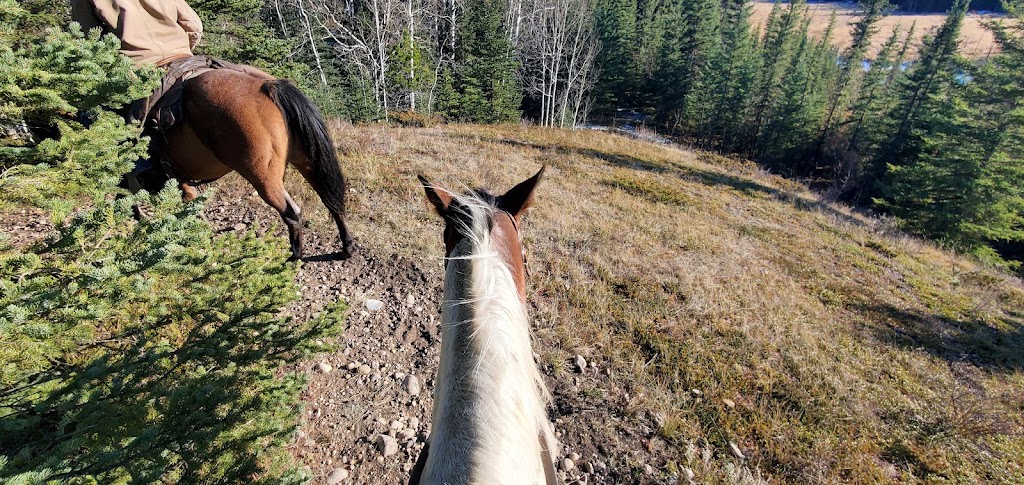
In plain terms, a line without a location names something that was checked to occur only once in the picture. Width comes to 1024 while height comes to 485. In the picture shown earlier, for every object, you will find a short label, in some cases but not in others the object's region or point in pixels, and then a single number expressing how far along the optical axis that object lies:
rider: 3.37
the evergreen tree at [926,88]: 25.69
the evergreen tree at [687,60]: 37.59
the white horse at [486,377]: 1.05
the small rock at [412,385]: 3.21
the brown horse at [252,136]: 3.56
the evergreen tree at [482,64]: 26.78
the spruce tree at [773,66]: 34.16
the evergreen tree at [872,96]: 31.11
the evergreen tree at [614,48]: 40.16
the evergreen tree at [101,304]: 1.19
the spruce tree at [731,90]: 34.22
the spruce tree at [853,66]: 34.59
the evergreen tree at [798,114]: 31.73
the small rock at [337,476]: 2.54
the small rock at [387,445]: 2.74
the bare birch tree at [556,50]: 25.50
